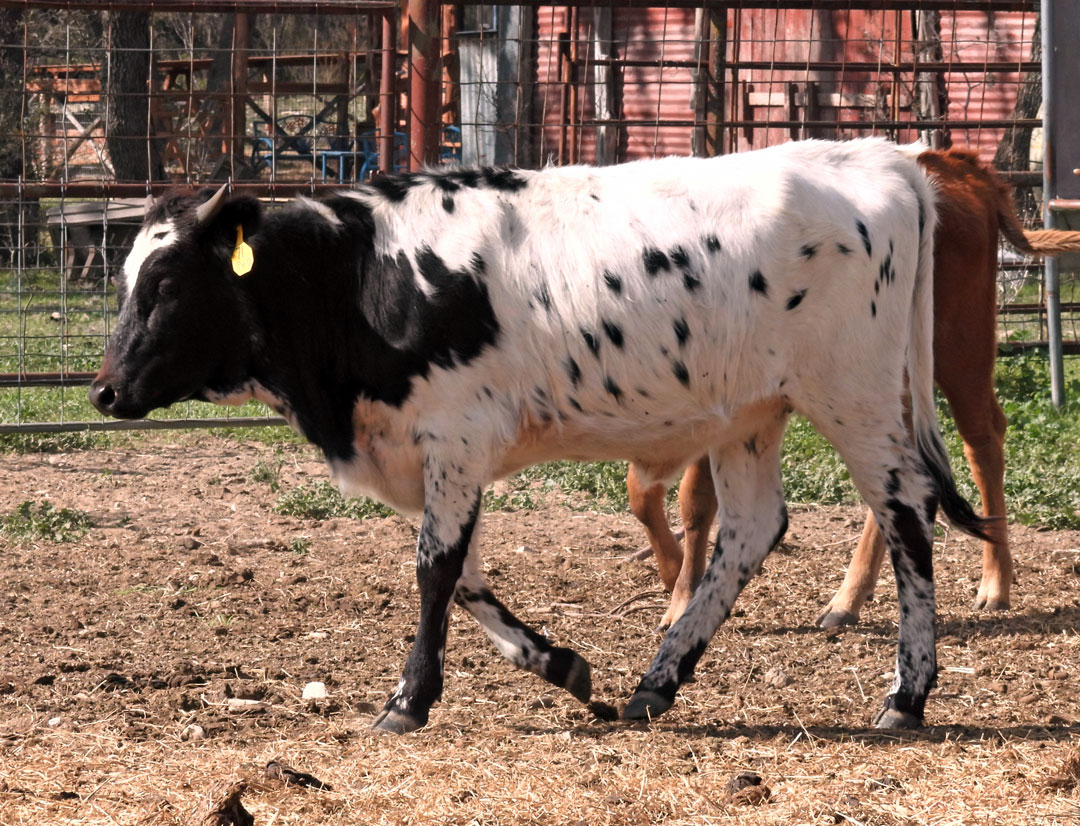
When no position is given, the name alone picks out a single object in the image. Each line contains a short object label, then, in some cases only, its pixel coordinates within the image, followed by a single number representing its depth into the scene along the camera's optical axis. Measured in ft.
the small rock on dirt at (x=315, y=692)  33.60
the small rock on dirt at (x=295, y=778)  26.81
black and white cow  31.42
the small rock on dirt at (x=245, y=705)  32.73
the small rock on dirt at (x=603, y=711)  32.35
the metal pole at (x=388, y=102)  56.65
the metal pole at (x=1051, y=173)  62.18
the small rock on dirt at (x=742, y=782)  26.58
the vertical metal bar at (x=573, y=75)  59.51
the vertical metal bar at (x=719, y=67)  63.31
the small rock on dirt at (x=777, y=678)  34.63
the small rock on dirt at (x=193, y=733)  30.71
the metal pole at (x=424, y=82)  54.03
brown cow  40.09
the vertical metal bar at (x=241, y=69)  107.65
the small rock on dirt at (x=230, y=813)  24.31
